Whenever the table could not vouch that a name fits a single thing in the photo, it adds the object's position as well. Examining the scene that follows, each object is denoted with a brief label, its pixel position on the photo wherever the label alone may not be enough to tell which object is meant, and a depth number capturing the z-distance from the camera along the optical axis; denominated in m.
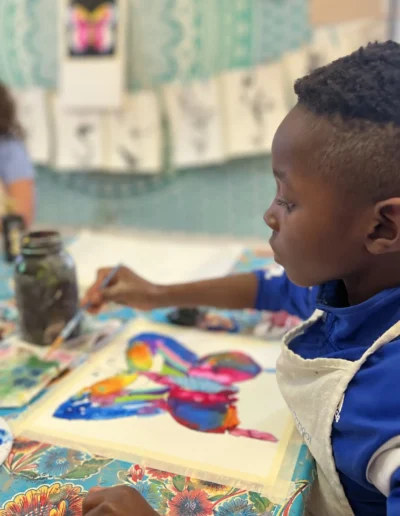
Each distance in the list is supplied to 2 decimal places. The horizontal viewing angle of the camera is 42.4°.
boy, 0.45
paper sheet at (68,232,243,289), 1.17
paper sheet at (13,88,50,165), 1.79
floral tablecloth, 0.52
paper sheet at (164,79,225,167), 1.60
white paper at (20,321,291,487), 0.58
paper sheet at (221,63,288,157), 1.53
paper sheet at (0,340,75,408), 0.70
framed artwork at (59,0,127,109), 1.62
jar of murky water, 0.82
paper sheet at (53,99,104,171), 1.74
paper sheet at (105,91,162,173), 1.68
